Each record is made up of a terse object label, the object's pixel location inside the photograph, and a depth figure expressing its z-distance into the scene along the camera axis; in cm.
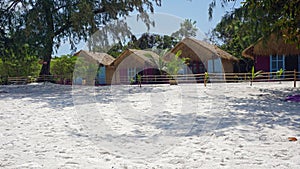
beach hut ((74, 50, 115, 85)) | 2456
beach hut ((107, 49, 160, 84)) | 2434
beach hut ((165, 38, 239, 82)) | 2344
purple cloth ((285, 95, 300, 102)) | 881
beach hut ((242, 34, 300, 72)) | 1850
